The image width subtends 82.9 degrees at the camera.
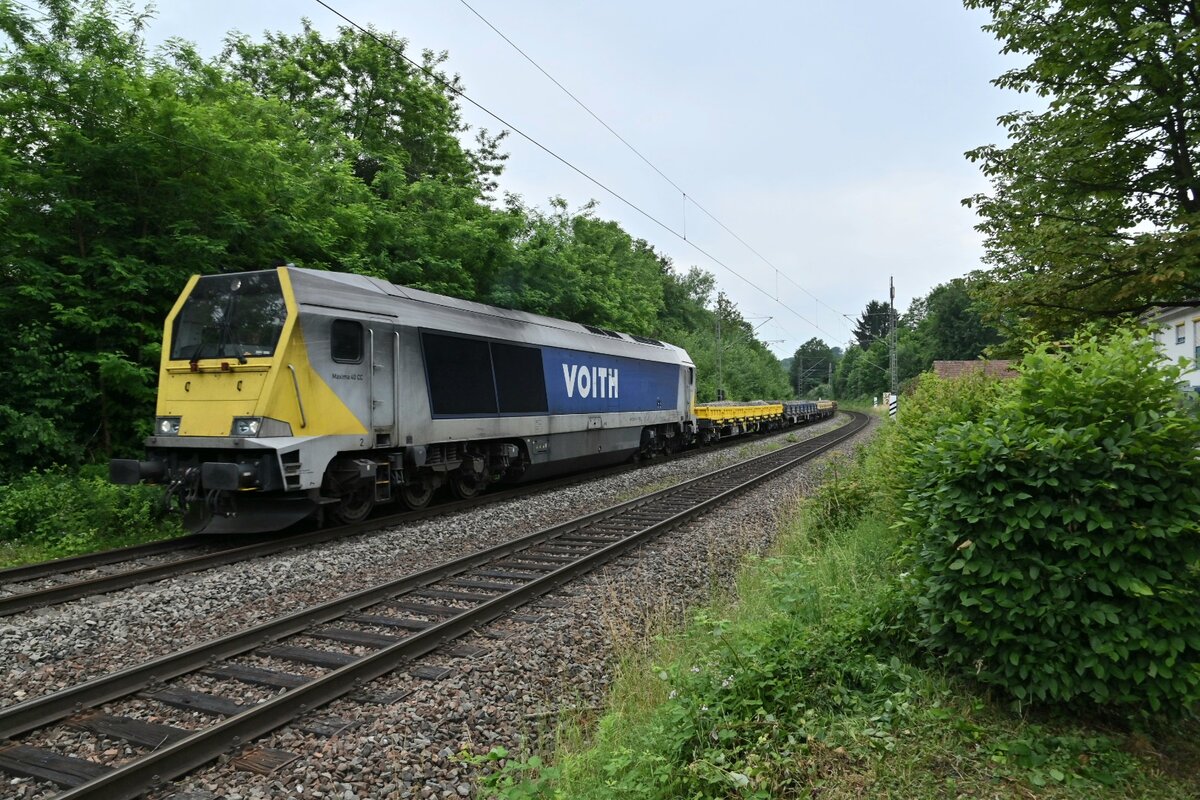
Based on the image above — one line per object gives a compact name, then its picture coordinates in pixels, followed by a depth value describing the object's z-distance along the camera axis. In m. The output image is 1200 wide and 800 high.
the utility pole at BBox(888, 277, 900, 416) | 29.07
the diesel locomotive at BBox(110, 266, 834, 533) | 8.14
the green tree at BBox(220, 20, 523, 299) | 16.27
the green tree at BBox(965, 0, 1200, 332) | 8.79
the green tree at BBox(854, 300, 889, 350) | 116.44
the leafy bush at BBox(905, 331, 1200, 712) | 2.93
